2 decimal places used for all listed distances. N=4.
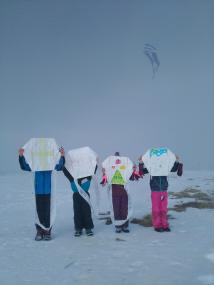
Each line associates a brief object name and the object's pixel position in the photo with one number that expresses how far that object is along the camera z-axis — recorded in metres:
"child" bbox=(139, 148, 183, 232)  6.45
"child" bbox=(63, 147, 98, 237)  6.31
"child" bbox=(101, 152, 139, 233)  6.62
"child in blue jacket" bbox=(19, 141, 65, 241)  6.27
